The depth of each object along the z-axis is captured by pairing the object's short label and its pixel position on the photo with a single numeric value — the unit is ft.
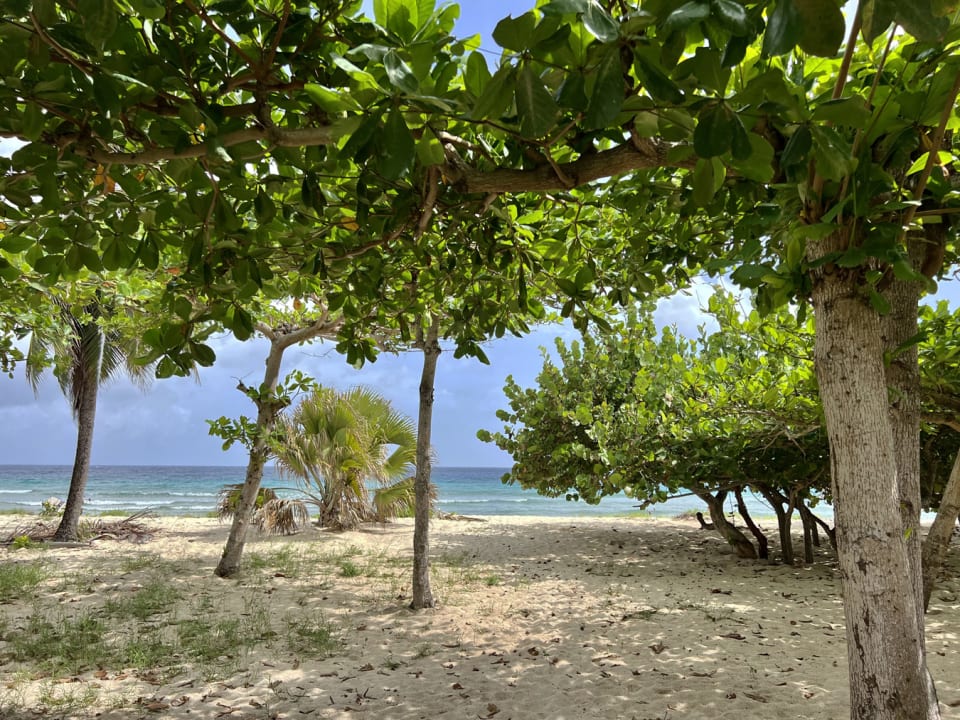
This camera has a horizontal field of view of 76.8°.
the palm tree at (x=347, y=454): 33.45
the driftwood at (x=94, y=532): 29.17
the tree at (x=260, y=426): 19.17
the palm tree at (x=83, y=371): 29.14
